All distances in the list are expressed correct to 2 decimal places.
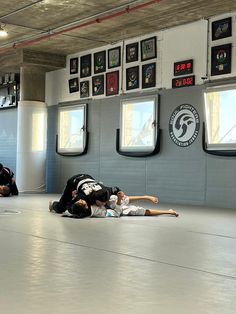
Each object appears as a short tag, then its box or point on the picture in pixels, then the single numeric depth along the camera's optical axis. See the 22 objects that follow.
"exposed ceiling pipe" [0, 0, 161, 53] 10.08
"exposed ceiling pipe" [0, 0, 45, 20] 10.38
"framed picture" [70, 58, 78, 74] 14.55
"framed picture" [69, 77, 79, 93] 14.46
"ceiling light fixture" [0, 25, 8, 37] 11.03
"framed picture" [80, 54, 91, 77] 14.06
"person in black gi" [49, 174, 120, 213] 7.87
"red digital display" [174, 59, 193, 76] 11.26
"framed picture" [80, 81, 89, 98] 14.08
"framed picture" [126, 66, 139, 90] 12.60
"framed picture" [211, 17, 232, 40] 10.48
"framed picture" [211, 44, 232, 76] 10.45
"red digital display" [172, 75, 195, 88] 11.27
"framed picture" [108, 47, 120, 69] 13.16
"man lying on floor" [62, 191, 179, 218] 7.97
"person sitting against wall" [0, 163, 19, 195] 12.66
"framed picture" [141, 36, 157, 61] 12.19
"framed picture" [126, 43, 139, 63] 12.66
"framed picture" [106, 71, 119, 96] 13.16
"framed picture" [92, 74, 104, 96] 13.60
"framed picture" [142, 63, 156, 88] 12.15
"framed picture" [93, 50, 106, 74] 13.59
